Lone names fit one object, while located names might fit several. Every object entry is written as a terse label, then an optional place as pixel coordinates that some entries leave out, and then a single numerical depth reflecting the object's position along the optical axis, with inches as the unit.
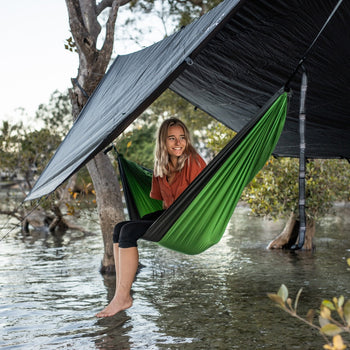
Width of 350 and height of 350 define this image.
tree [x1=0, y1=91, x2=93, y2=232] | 365.4
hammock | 102.8
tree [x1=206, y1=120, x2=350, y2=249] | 235.3
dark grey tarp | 106.1
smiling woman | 120.3
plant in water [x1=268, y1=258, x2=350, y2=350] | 49.7
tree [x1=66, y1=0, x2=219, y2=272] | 182.7
